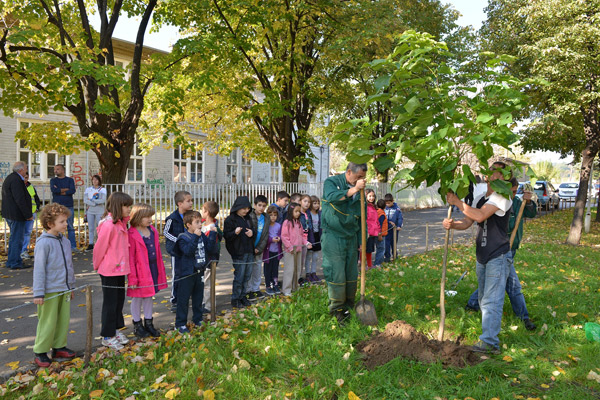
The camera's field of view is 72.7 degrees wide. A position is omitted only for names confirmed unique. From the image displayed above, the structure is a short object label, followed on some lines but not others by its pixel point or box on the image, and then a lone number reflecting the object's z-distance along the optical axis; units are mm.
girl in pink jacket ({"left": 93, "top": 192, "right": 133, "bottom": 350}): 4762
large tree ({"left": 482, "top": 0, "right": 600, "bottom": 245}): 12008
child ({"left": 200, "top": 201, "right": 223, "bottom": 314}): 5993
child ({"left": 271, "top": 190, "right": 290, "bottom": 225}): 7566
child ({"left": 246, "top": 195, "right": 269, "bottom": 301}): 6809
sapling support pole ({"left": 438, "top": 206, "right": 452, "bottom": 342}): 4383
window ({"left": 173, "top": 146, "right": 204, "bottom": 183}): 25703
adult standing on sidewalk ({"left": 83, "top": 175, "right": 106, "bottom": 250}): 10070
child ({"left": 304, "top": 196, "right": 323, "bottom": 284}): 8207
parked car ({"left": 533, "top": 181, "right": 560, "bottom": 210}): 27109
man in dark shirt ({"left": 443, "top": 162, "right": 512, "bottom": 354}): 4283
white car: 38644
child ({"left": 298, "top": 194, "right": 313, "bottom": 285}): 7883
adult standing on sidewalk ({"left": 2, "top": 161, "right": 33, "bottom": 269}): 8359
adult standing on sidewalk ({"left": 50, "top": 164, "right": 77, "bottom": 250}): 9672
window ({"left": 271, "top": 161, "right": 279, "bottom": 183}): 32781
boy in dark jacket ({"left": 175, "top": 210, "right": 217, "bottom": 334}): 5281
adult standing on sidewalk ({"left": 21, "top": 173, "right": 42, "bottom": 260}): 8844
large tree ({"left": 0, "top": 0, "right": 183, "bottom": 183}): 8977
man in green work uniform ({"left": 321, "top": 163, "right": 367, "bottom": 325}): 5031
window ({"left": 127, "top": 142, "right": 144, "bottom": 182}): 23219
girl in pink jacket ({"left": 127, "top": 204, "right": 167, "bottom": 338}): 5051
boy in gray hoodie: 4285
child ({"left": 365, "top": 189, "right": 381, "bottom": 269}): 8648
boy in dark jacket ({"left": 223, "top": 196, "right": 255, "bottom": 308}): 6398
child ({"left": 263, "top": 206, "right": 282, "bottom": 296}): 7191
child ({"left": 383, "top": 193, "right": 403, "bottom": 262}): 10055
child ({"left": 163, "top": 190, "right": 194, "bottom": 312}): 5492
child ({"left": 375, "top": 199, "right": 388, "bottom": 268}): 9148
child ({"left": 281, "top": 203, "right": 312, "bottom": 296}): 7105
